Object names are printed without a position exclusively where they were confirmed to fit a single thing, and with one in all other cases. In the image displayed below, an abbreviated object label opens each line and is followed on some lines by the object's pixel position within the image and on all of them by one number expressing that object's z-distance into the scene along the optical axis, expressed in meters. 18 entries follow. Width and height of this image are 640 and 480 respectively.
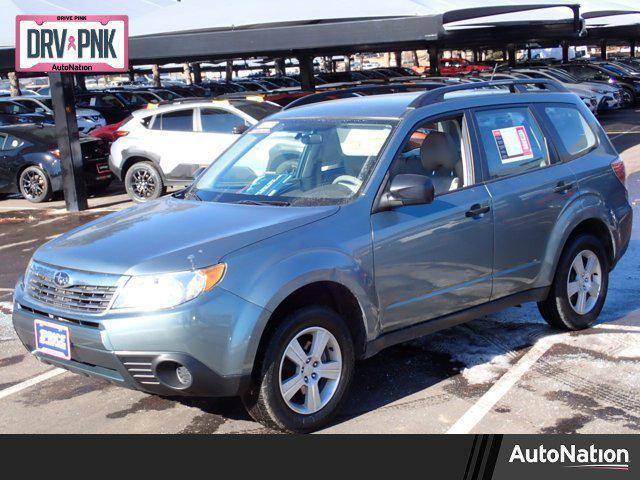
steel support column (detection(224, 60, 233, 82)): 53.19
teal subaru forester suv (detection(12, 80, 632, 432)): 4.39
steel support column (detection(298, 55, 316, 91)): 27.70
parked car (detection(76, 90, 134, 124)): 26.64
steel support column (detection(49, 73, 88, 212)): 14.41
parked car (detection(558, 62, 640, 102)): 30.95
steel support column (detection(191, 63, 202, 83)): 52.59
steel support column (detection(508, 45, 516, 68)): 41.28
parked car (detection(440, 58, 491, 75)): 49.88
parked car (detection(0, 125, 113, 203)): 15.48
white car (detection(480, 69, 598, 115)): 26.39
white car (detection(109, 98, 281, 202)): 14.53
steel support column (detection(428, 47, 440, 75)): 38.53
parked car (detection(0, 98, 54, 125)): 20.81
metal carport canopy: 20.31
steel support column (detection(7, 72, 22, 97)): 36.97
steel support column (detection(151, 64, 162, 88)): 49.16
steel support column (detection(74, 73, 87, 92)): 33.62
